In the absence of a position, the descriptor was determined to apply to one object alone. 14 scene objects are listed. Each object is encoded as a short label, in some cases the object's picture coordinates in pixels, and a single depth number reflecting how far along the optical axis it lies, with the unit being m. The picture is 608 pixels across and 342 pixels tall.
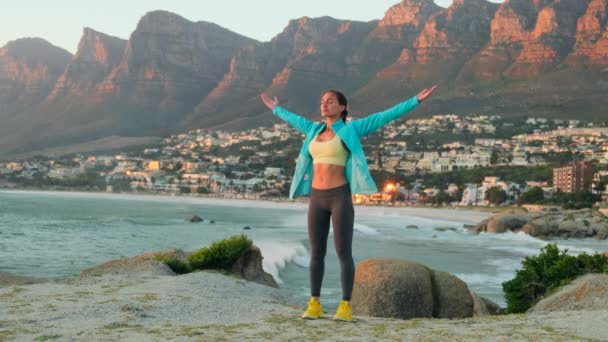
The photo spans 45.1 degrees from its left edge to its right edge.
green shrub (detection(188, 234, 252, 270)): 13.99
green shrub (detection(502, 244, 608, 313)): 11.73
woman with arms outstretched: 7.16
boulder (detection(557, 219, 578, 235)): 43.50
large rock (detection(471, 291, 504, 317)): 11.71
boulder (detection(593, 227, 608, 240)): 41.98
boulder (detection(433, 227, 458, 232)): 48.71
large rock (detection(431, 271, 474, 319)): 10.76
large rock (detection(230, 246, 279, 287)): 14.38
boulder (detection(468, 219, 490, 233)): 47.80
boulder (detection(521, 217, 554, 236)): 43.13
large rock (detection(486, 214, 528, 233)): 46.31
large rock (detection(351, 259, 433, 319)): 10.22
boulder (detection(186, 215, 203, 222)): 60.50
